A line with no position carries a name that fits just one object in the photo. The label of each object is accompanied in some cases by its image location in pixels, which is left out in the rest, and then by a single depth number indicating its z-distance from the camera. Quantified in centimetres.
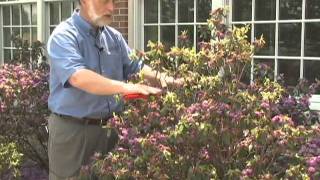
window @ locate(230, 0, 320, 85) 593
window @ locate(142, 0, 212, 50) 696
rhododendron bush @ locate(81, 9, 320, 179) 324
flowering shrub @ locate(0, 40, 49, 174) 566
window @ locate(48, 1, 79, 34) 870
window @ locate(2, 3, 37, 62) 963
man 381
